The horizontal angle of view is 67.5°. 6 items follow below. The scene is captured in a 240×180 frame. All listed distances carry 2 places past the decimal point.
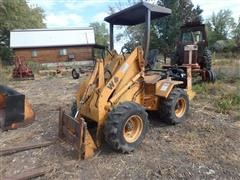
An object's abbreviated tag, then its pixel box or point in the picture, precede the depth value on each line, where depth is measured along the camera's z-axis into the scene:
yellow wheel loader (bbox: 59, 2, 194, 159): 2.58
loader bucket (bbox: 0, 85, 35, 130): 3.51
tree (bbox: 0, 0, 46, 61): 20.70
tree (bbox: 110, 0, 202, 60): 14.15
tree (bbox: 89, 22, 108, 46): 38.87
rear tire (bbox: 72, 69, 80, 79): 9.67
